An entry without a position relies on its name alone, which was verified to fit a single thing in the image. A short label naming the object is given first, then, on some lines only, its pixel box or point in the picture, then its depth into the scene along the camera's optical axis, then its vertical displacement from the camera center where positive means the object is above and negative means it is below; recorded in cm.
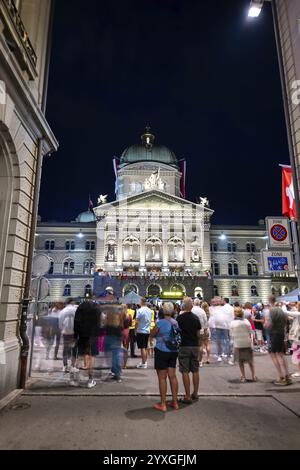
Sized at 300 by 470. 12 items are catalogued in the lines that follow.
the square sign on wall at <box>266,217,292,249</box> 979 +243
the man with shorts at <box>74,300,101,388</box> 806 -56
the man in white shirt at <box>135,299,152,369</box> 1046 -79
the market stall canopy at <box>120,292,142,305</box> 2064 +51
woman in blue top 596 -112
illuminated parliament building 4781 +943
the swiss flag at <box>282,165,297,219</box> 1054 +393
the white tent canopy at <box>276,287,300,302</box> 1977 +72
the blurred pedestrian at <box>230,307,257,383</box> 851 -104
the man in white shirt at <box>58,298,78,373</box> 955 -75
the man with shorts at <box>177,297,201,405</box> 646 -93
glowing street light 846 +840
